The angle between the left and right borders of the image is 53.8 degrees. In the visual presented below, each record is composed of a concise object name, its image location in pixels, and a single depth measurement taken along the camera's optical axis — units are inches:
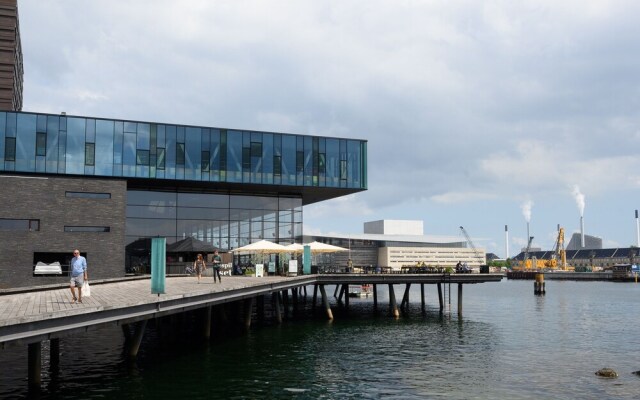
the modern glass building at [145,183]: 1814.7
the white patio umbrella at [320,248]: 2005.4
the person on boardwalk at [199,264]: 1455.7
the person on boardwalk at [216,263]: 1414.9
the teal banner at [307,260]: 1926.7
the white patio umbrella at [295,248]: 1924.6
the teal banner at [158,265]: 951.0
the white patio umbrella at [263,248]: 1873.6
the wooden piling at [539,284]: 3777.1
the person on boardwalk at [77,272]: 841.5
